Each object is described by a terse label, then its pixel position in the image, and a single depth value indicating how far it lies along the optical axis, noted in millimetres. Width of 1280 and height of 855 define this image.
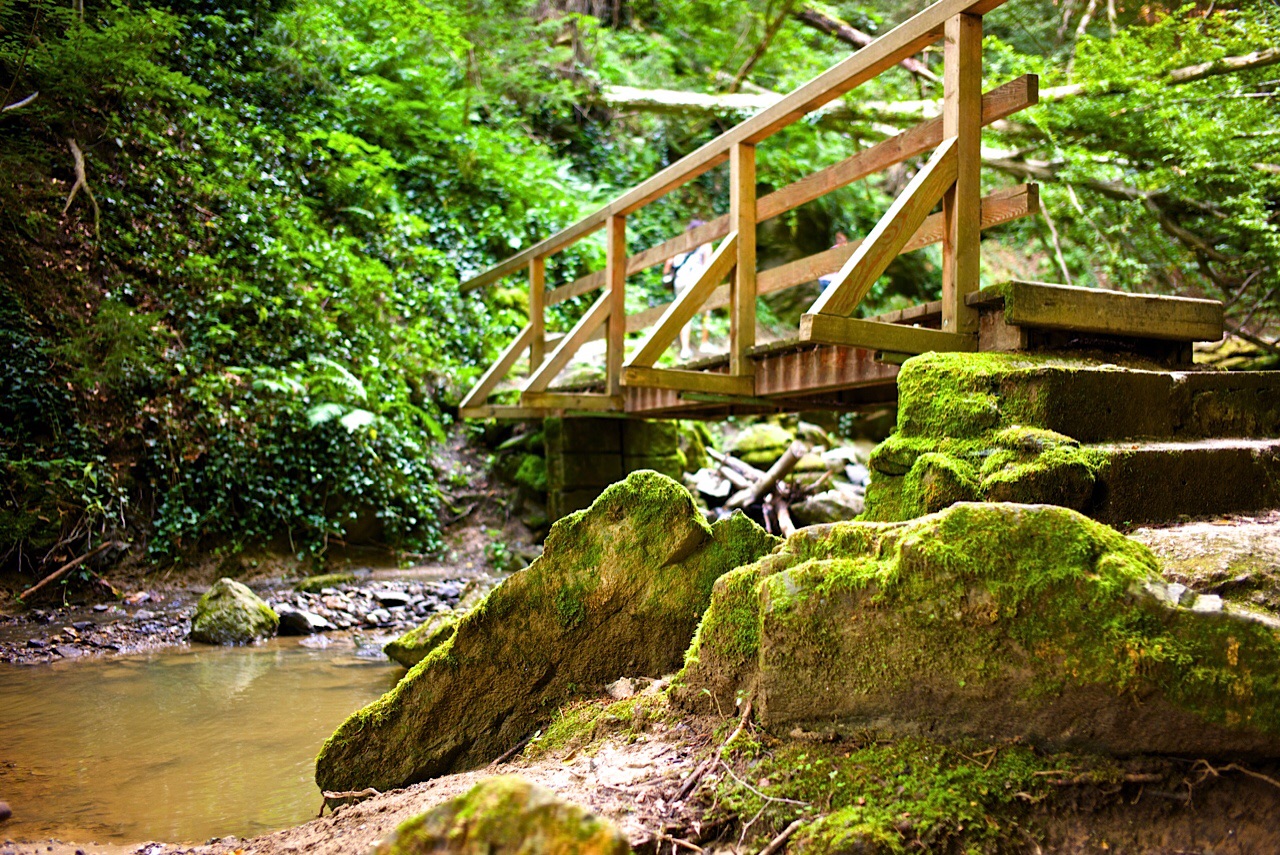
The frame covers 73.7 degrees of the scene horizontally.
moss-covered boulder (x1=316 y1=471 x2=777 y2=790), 3309
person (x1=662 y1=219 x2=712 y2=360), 9920
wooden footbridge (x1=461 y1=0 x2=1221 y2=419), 4059
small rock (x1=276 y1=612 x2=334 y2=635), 6930
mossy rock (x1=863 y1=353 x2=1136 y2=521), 2904
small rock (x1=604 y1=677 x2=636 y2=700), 3240
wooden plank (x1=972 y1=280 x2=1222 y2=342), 3910
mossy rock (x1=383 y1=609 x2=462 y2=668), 5209
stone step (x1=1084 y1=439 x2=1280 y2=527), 2959
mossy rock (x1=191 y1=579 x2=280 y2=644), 6562
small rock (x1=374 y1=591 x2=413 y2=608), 7770
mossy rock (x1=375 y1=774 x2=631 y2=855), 1556
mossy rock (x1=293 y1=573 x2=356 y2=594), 7875
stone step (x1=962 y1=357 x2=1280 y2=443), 3207
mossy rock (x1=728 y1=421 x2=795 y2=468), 10562
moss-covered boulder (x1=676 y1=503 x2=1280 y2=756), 2012
